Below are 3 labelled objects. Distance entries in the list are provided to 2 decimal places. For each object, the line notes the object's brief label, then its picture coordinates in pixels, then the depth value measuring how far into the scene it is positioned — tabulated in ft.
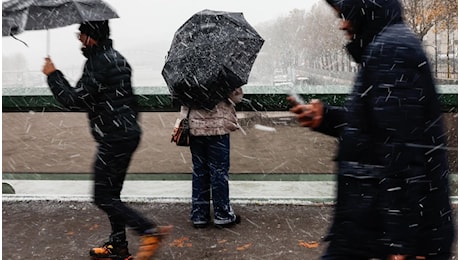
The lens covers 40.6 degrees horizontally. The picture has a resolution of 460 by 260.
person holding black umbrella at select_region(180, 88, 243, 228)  16.98
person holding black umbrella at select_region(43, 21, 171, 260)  13.65
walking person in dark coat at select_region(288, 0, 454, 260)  7.81
